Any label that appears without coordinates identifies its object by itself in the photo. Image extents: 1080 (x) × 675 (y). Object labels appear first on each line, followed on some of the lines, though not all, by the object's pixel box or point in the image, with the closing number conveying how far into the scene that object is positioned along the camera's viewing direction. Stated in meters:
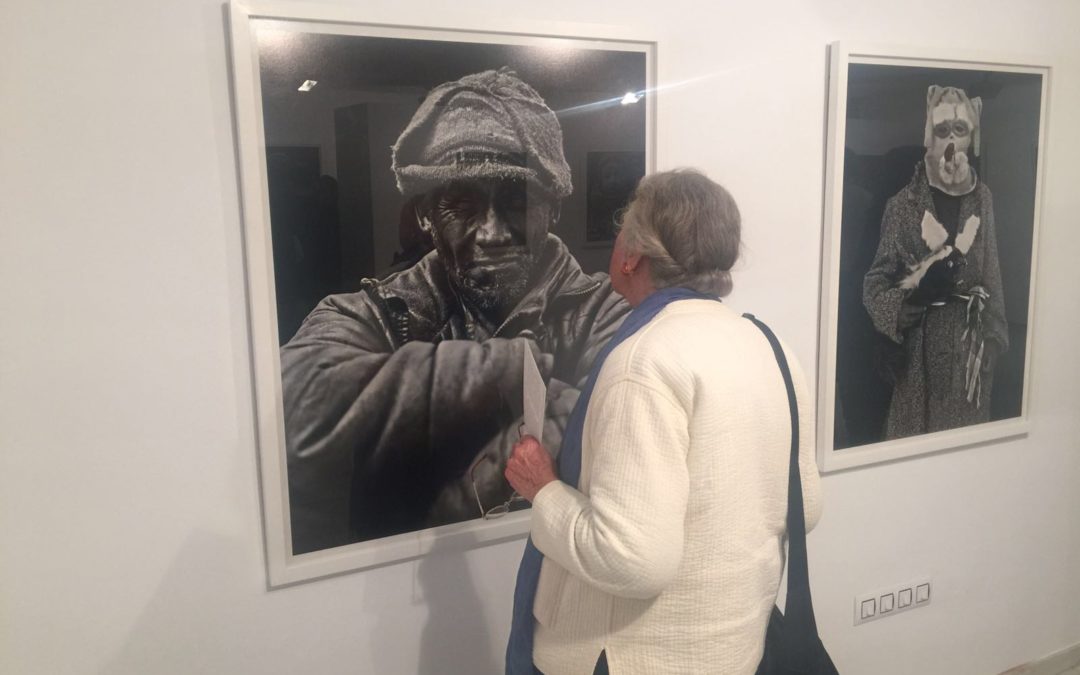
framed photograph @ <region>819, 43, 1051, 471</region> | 1.65
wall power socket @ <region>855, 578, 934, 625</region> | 1.90
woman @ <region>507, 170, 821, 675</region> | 0.92
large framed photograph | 1.17
